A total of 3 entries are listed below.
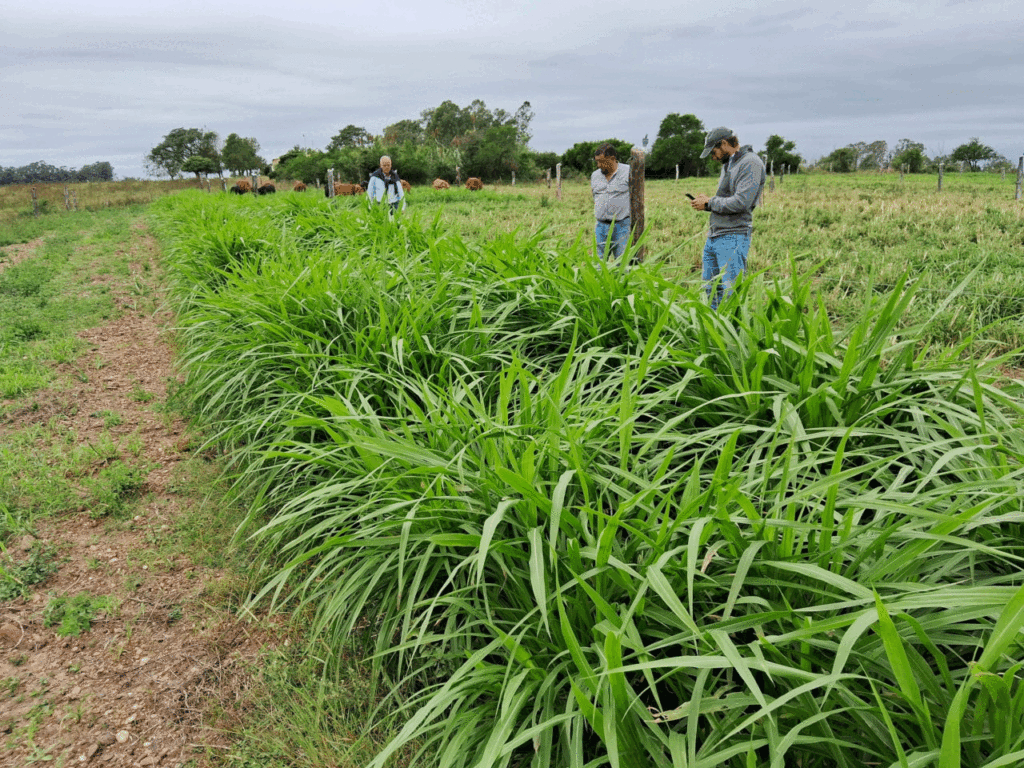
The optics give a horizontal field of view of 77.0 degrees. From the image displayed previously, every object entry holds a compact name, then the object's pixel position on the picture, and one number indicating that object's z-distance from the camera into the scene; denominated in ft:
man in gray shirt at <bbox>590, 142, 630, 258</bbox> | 19.53
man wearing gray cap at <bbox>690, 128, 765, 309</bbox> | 15.42
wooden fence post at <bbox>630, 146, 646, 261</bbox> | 18.34
